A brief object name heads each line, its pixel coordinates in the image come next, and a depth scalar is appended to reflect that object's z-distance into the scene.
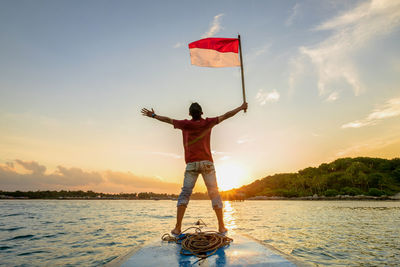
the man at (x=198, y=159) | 5.39
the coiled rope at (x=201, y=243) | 4.03
